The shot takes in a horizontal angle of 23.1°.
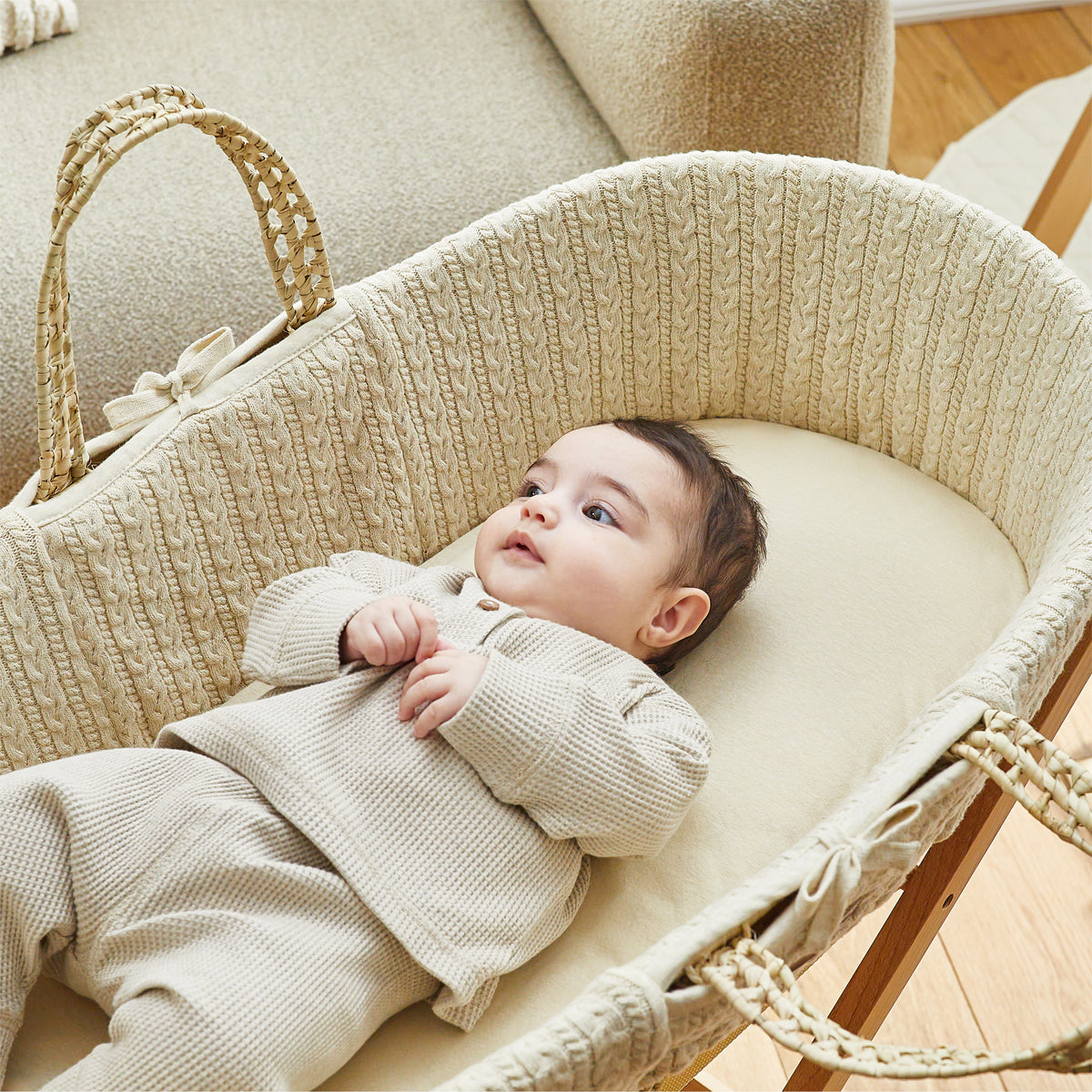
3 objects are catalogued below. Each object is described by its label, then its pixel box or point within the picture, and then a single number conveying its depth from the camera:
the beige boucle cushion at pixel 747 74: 1.76
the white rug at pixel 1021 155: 2.32
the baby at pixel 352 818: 1.32
